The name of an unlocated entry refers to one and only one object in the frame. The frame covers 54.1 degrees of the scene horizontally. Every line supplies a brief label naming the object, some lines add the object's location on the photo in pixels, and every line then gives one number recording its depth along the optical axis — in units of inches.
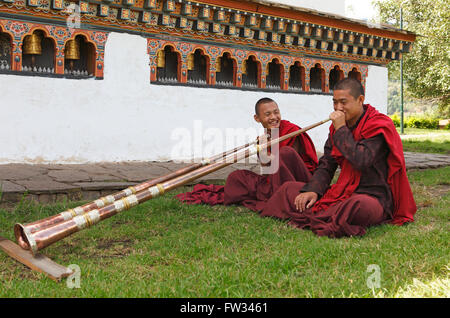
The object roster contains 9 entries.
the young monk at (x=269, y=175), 156.3
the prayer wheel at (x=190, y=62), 306.7
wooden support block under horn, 90.6
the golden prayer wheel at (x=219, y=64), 320.8
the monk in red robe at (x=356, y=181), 121.5
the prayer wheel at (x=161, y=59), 297.0
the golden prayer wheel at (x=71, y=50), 265.6
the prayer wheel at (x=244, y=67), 334.8
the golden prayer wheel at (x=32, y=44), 251.4
